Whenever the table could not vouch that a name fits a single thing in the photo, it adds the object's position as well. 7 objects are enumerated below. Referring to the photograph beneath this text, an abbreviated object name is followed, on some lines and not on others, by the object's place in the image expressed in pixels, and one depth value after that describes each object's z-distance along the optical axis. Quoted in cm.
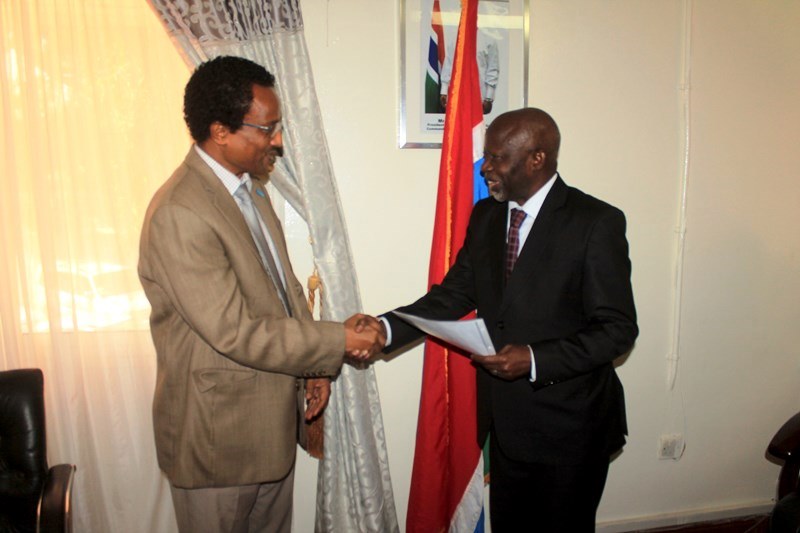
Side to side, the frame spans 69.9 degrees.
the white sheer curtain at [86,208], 225
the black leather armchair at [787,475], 213
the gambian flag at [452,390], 234
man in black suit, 173
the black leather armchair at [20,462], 190
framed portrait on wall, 248
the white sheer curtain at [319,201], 221
